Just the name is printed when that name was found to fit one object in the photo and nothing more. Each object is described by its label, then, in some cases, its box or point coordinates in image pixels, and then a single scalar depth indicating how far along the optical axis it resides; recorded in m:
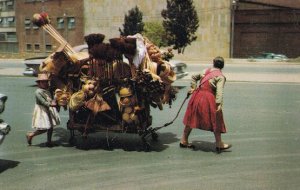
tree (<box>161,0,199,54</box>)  40.75
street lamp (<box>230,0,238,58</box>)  44.71
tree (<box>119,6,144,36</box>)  45.47
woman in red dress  7.12
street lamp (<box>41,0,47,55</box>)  59.59
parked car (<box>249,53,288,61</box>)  39.50
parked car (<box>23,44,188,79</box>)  15.95
